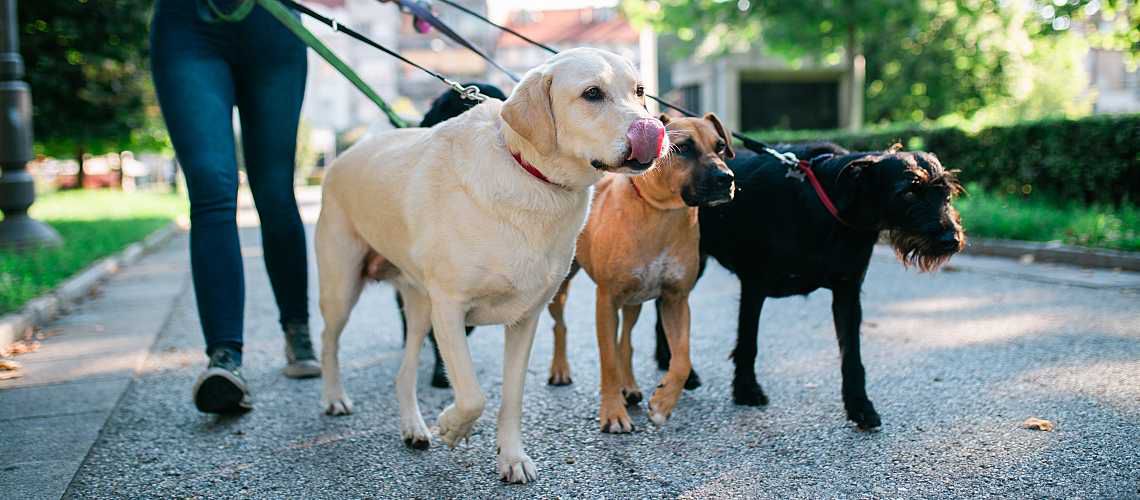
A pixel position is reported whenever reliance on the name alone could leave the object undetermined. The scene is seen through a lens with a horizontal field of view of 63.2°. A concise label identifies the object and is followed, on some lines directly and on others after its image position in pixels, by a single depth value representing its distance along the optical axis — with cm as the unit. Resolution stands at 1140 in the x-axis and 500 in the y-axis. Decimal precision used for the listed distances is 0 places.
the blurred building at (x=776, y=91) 2414
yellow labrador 280
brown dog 360
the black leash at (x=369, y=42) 354
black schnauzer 359
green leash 374
